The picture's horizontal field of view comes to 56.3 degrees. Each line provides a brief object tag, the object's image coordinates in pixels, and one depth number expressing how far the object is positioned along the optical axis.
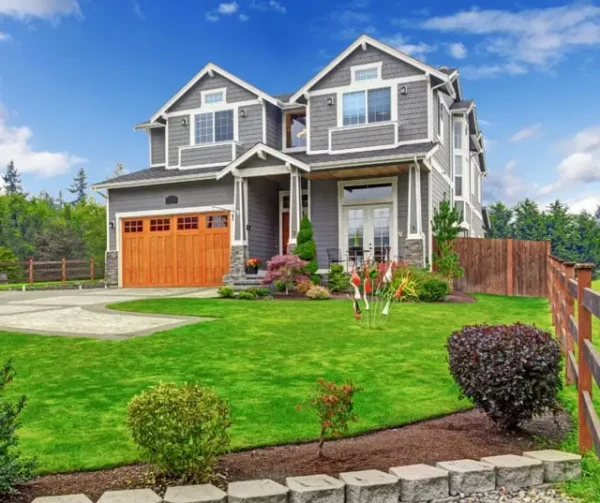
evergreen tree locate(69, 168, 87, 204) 91.06
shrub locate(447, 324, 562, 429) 4.26
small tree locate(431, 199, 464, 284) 17.08
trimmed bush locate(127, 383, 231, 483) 3.36
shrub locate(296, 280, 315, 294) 16.27
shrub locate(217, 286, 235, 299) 15.79
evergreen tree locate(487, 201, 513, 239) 57.94
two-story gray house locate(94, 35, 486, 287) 18.36
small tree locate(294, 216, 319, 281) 17.52
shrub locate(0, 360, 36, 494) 3.29
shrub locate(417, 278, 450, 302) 14.58
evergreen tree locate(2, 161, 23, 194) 88.94
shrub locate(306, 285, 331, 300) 15.30
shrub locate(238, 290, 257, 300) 15.37
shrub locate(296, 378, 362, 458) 3.88
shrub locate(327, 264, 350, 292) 17.16
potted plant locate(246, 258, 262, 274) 18.95
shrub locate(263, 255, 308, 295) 16.53
